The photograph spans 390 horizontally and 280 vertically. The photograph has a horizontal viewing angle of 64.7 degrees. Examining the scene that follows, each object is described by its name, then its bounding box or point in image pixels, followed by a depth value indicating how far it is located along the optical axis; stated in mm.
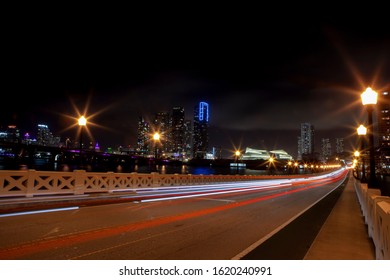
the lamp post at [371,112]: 11844
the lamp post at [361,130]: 18094
